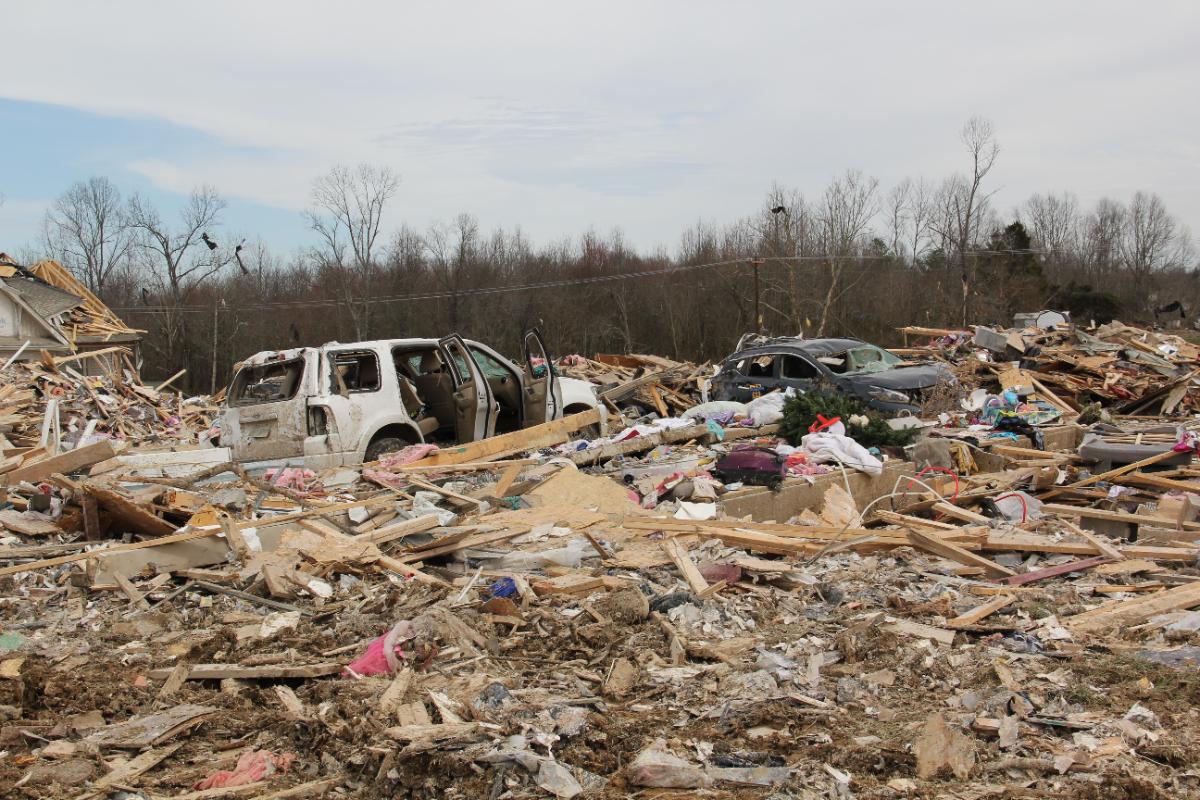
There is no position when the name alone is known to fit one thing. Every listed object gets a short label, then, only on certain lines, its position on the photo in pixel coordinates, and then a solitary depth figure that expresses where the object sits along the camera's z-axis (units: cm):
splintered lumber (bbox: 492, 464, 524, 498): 921
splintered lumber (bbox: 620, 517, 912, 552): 752
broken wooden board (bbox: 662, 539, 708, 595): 611
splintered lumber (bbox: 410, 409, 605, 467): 1077
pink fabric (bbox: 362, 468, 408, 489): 939
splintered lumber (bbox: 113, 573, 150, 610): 626
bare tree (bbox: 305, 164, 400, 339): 4639
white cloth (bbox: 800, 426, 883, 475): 1040
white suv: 1067
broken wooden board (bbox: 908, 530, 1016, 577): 681
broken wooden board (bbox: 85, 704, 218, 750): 417
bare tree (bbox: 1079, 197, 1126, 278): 6038
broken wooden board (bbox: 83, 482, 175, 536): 740
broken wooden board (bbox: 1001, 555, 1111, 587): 659
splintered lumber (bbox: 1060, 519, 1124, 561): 713
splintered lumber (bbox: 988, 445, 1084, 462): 1225
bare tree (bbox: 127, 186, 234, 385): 4569
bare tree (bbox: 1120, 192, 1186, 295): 6185
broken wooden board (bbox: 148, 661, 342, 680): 486
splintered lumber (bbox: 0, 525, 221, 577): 668
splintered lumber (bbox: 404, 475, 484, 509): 851
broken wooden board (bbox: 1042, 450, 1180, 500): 1058
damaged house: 2367
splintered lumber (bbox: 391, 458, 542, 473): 1027
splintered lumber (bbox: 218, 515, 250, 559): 686
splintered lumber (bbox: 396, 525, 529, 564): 697
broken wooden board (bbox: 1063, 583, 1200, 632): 552
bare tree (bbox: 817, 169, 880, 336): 4481
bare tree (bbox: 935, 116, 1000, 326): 4728
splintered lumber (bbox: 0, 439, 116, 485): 902
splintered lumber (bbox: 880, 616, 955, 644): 528
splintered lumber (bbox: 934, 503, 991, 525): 875
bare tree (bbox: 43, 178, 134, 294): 5141
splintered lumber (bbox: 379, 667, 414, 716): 441
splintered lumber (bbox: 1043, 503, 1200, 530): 841
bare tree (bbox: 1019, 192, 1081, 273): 5900
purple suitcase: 955
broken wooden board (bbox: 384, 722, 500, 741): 400
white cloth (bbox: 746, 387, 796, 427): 1352
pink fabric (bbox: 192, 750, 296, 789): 382
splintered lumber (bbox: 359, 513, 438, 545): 716
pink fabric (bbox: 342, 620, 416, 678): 496
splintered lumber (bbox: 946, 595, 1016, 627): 550
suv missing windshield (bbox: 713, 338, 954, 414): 1570
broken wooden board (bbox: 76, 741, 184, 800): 377
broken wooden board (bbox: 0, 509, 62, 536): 761
